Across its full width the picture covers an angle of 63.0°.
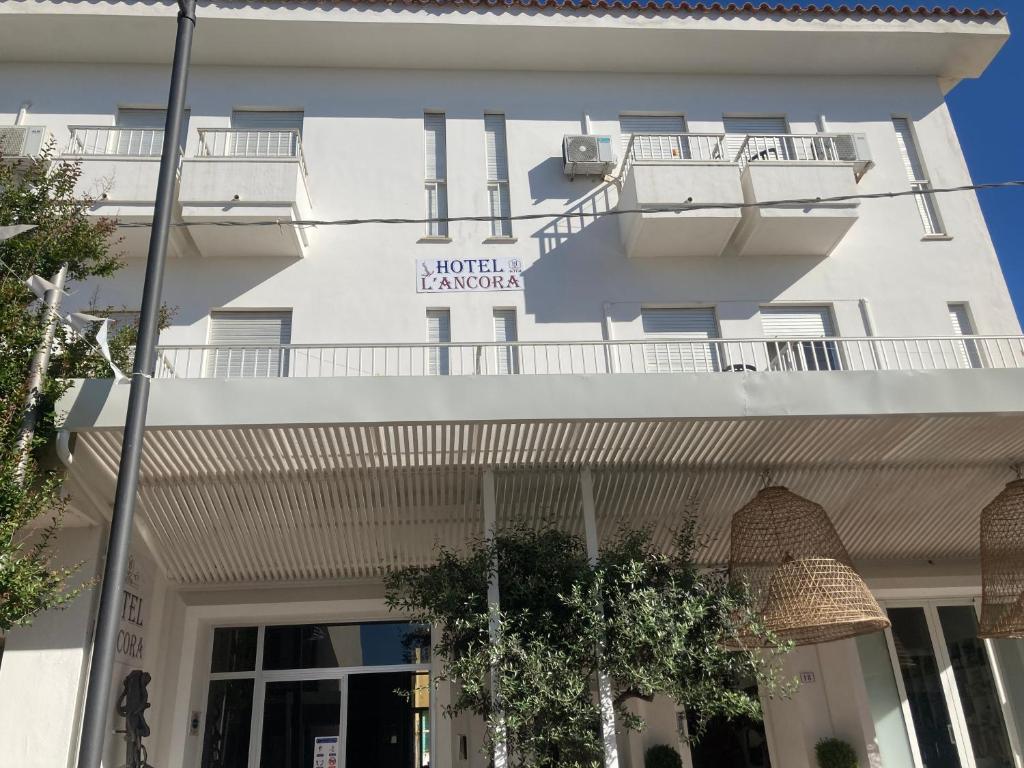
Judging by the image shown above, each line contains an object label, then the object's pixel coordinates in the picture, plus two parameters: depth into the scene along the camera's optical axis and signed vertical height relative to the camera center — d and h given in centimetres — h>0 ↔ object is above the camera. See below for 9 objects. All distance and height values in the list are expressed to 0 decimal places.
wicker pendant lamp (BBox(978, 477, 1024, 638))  875 +191
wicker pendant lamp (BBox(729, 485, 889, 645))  798 +182
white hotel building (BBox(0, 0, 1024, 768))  840 +594
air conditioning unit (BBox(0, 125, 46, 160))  1198 +884
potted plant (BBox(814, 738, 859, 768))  1136 +22
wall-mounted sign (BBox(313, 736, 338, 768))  1150 +61
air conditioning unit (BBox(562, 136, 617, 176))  1284 +872
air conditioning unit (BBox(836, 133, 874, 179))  1288 +863
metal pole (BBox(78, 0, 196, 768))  482 +223
